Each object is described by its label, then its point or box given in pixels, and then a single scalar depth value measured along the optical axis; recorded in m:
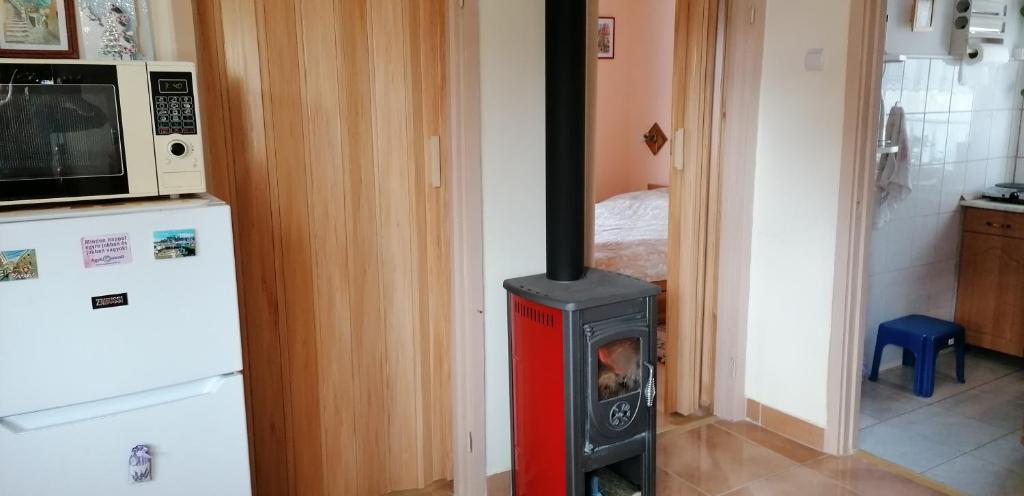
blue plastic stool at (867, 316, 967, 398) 3.60
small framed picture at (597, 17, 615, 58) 6.26
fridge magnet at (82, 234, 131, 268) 1.58
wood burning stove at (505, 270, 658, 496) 2.30
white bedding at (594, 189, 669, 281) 4.45
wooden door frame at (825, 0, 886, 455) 2.76
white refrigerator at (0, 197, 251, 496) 1.56
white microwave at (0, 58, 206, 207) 1.61
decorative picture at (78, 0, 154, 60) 1.90
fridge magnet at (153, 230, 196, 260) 1.66
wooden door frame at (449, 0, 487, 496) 2.44
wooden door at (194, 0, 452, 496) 2.24
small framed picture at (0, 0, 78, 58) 1.83
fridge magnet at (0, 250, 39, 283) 1.52
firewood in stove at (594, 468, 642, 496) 2.54
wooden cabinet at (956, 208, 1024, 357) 3.91
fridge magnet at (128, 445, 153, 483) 1.69
